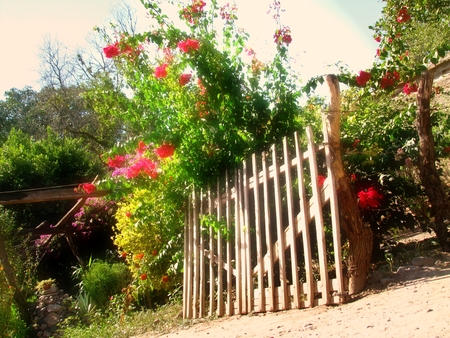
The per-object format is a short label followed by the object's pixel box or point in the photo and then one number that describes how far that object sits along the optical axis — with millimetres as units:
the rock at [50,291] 7984
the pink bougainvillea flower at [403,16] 5859
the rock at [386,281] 3757
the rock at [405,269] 3881
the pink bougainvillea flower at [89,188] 5672
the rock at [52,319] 7277
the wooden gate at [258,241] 3691
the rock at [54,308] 7531
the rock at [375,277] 3862
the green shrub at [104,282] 7656
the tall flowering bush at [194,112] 4855
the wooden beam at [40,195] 7148
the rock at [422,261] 3985
